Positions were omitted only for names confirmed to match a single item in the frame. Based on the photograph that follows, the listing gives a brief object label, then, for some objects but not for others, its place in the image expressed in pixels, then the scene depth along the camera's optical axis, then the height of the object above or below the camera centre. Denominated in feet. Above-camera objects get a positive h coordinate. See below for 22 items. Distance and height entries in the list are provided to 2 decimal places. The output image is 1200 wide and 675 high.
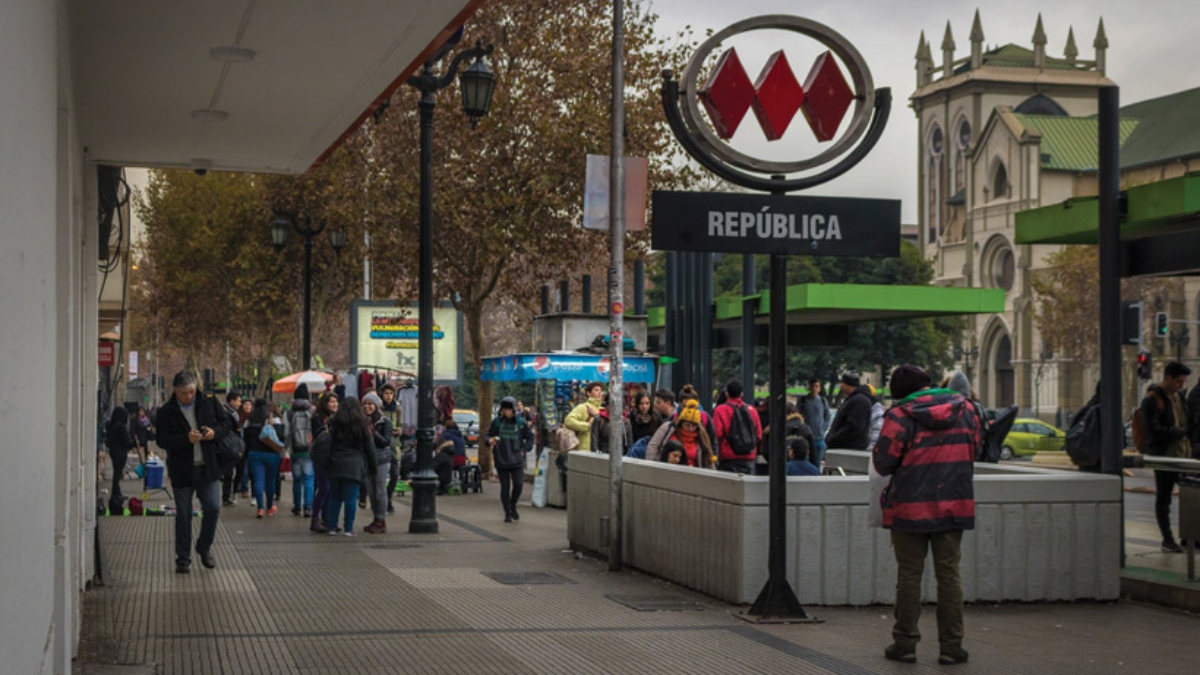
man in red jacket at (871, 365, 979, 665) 30.14 -2.95
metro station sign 34.65 +2.81
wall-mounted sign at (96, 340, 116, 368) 120.67 -0.70
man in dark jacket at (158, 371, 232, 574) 44.16 -2.85
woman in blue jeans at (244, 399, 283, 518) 68.74 -4.75
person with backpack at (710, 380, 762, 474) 54.75 -3.17
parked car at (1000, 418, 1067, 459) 178.70 -11.02
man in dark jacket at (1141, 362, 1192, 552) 49.37 -2.19
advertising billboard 109.40 +0.58
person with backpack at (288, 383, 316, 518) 69.05 -4.63
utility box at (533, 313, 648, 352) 92.48 +1.01
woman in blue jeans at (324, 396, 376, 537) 57.72 -4.00
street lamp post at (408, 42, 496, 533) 60.85 +2.17
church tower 350.84 +43.03
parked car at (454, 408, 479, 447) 163.94 -9.16
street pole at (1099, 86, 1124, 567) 42.63 +2.51
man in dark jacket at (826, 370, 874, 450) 55.42 -2.79
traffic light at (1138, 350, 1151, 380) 124.57 -1.41
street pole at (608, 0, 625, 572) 46.65 +3.03
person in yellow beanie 49.83 -2.86
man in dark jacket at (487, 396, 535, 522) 65.87 -4.57
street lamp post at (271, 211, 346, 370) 108.99 +7.73
